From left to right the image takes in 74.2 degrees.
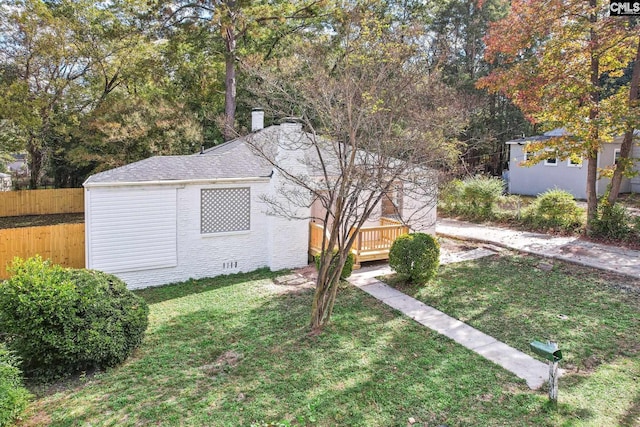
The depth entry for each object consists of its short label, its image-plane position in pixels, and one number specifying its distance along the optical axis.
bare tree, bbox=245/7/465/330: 7.22
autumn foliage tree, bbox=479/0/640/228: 13.11
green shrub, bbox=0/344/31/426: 4.38
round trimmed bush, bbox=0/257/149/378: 5.50
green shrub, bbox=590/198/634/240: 13.83
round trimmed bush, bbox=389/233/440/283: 9.83
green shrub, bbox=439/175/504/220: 18.03
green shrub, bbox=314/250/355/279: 10.13
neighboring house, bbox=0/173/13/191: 25.75
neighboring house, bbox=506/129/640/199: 21.78
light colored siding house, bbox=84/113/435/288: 9.93
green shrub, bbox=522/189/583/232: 15.39
